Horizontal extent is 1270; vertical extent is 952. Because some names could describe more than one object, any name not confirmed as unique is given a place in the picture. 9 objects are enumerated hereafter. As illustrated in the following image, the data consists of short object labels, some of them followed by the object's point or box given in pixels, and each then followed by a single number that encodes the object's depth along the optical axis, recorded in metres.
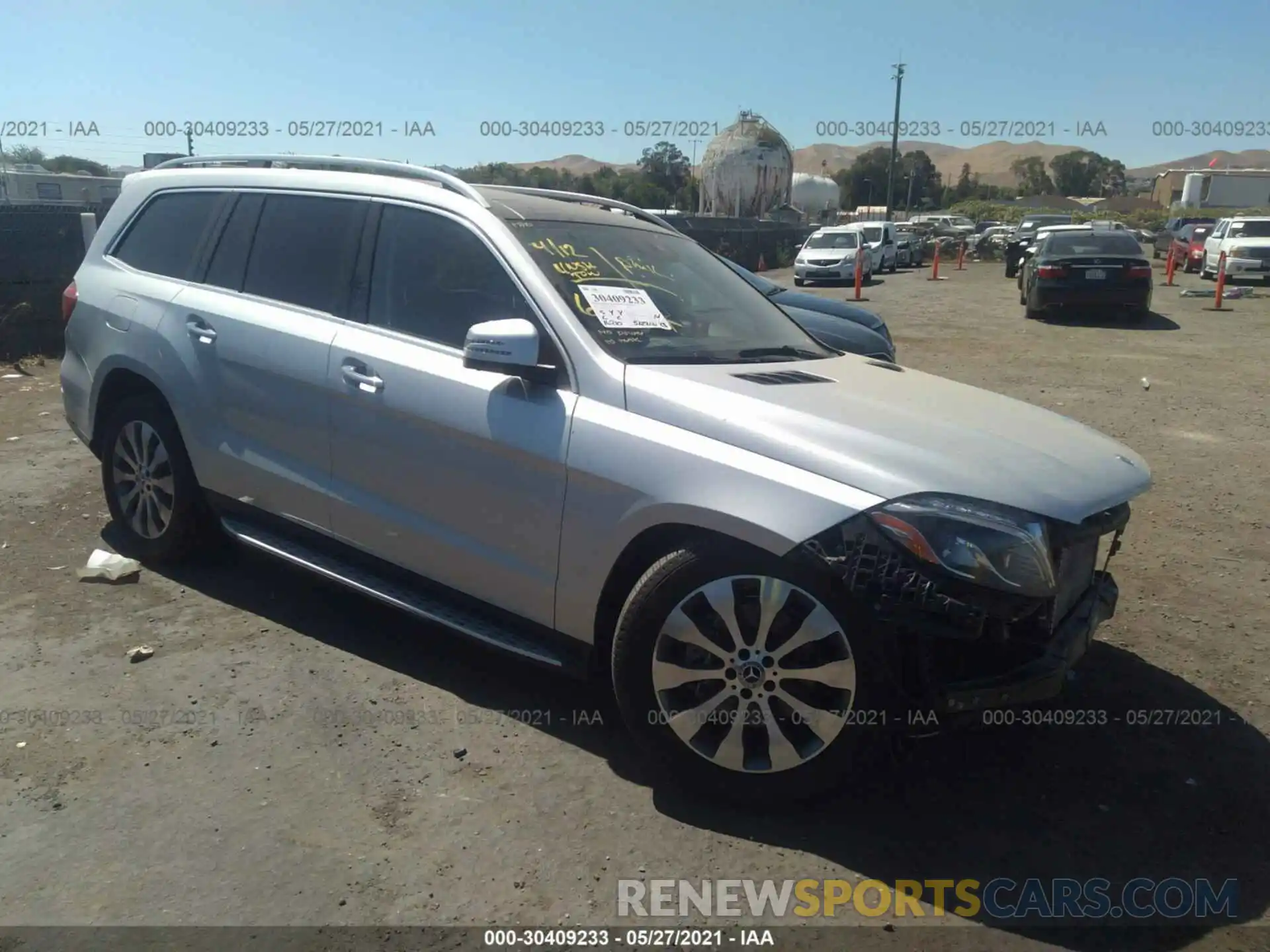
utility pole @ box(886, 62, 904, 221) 59.47
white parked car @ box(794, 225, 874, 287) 26.02
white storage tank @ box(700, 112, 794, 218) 49.88
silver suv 2.93
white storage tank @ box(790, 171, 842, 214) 76.00
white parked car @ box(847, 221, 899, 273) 30.89
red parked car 29.89
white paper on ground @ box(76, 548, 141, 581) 5.01
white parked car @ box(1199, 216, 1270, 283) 24.55
